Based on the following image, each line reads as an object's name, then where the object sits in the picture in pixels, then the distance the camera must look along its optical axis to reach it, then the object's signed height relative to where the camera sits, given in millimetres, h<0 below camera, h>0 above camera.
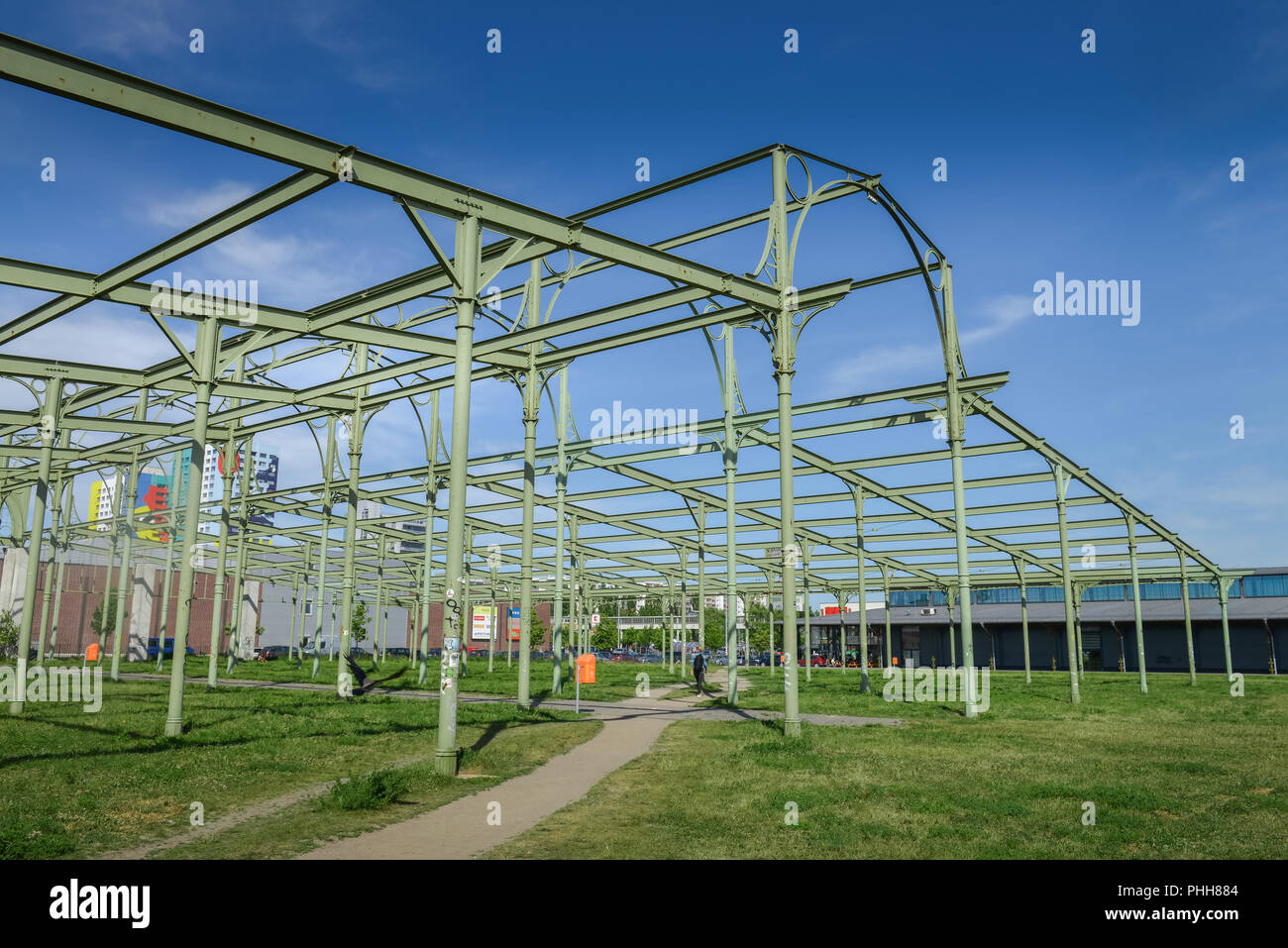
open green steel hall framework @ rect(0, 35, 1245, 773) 11180 +5450
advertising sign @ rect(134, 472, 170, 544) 37541 +15862
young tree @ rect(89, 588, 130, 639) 45375 -1210
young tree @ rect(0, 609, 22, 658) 50844 -2288
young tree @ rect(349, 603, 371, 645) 72625 -2111
